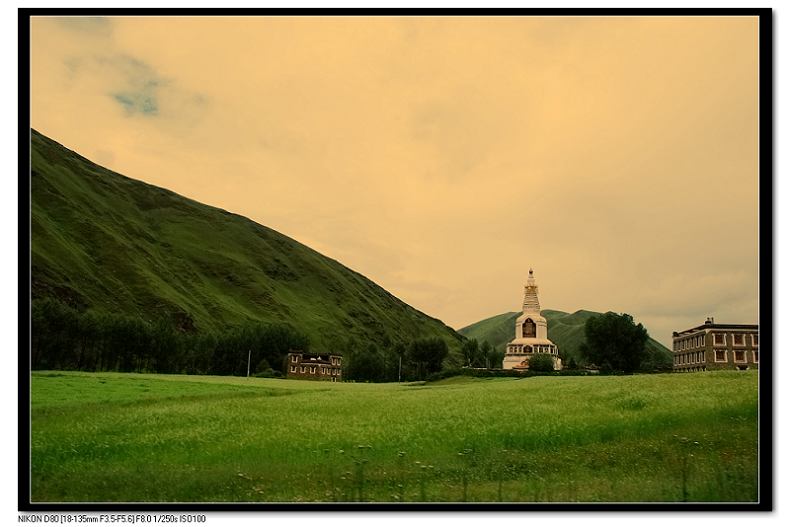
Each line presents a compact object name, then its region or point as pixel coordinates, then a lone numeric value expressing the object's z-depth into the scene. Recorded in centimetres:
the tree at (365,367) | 11462
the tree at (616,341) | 8475
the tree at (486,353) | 14088
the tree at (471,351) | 14175
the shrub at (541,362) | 9062
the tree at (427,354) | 11288
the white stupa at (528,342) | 10625
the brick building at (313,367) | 11600
